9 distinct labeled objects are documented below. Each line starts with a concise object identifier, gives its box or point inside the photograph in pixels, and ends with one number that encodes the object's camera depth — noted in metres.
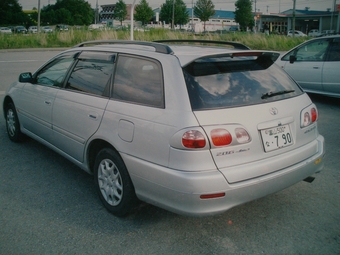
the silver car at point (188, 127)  2.88
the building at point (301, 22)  79.75
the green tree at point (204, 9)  80.88
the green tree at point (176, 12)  84.19
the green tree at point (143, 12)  79.44
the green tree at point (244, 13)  83.88
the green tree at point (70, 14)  84.50
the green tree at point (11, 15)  79.00
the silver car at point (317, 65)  8.50
